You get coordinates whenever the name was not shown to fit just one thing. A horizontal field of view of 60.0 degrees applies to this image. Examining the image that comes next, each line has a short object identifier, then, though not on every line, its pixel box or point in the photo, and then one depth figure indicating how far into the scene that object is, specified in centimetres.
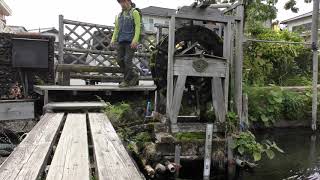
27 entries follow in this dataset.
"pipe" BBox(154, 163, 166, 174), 414
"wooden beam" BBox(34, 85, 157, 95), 558
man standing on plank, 559
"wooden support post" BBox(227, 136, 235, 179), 456
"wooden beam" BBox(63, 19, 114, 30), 780
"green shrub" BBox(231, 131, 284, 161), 446
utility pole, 753
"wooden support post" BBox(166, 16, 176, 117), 457
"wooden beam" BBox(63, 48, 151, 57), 792
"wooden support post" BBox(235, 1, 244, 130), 496
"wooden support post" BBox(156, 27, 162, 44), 625
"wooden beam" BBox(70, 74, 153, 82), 772
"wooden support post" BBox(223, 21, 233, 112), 481
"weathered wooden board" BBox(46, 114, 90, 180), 212
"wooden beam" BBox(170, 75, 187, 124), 461
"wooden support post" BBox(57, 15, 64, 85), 773
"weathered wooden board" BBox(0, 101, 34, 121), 526
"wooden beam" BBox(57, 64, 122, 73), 656
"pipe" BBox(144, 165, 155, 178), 403
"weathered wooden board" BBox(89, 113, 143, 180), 216
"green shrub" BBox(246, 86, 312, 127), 748
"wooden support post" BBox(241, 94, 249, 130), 514
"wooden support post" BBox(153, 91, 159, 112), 545
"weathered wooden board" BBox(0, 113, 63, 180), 209
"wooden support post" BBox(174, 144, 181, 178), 432
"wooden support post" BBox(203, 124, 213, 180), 439
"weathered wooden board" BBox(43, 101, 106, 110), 480
